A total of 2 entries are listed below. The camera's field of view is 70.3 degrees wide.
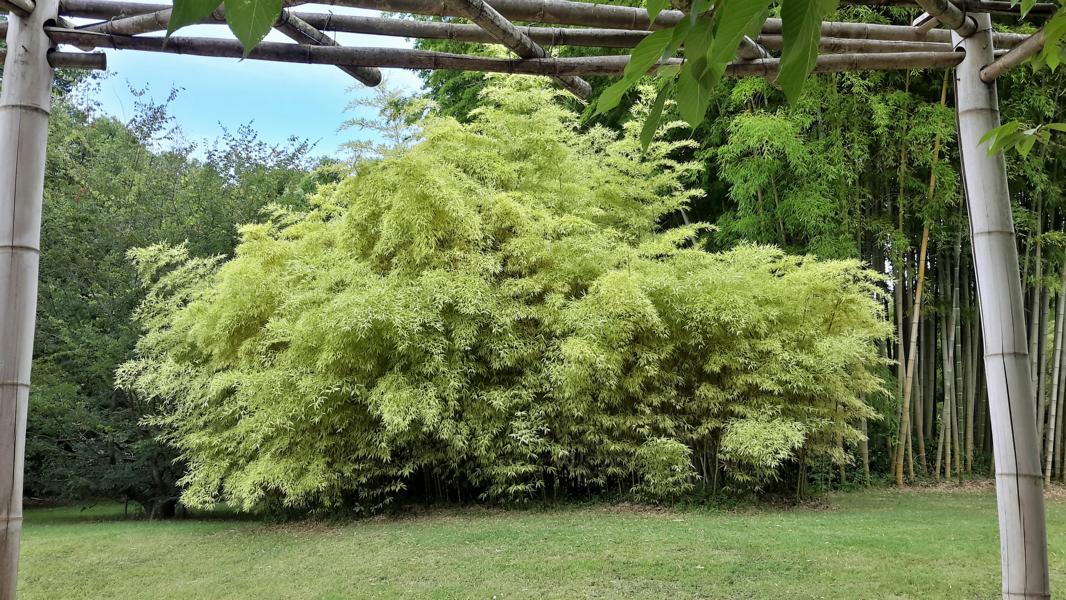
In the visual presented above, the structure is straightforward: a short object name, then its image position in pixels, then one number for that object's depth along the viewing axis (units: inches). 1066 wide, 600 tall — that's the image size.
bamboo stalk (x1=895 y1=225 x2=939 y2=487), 259.4
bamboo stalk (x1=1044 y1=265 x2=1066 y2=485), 266.4
